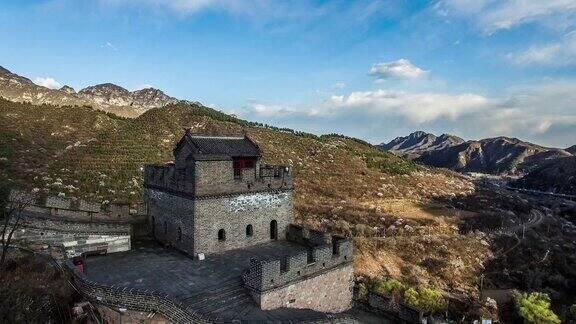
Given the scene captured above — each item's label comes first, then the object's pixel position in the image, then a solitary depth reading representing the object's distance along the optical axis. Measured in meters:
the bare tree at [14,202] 19.05
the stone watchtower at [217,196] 18.69
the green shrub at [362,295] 21.27
